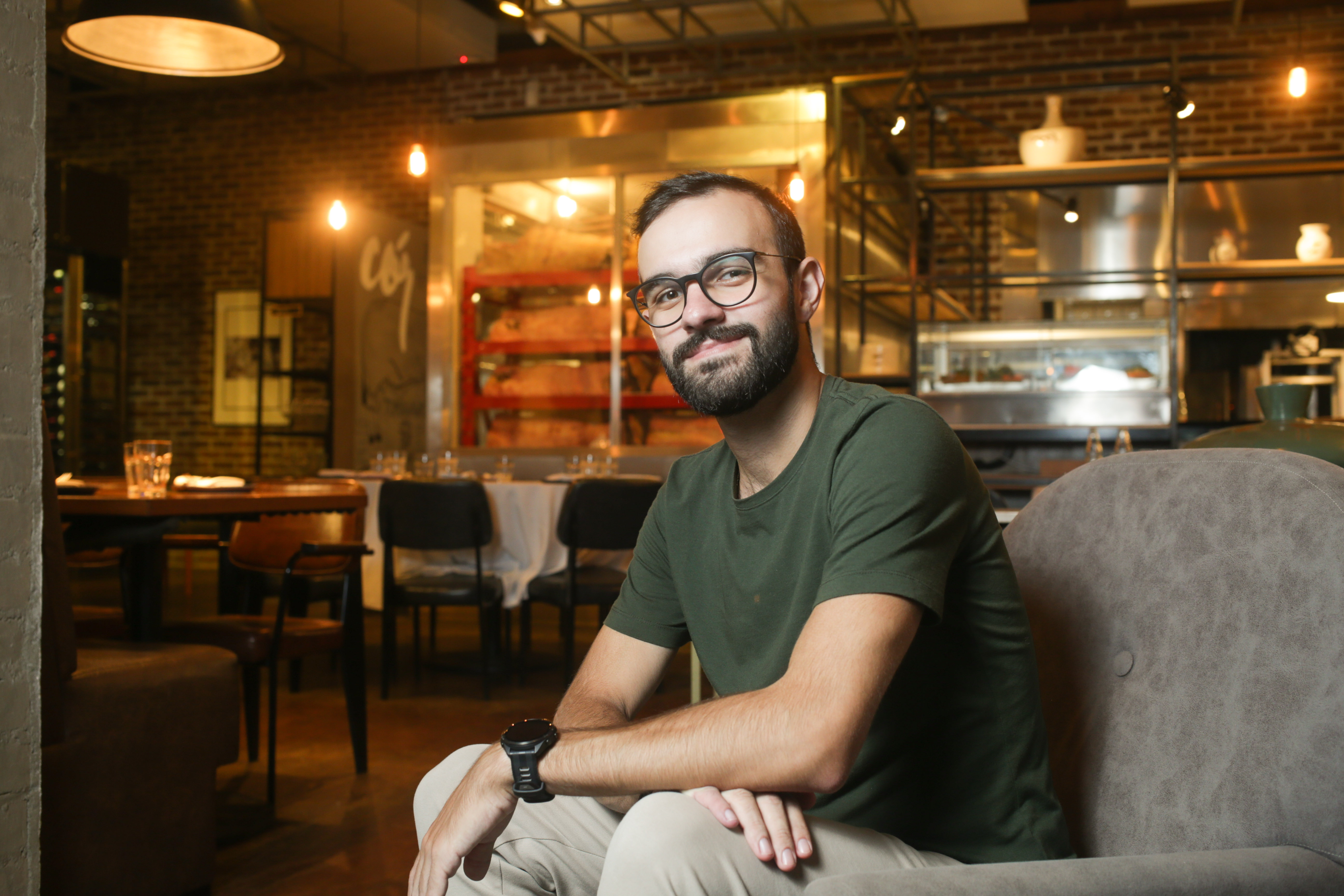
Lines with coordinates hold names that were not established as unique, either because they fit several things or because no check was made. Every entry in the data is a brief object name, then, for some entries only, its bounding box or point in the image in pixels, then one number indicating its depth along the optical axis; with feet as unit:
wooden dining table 8.23
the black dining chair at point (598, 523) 14.20
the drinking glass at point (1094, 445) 10.66
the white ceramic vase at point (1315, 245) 19.79
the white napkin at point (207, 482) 9.92
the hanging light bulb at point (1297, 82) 18.12
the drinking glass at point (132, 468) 9.41
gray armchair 2.86
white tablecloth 15.30
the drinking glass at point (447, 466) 17.40
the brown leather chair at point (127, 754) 6.10
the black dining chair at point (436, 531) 14.47
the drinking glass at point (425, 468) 18.62
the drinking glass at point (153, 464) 9.36
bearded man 3.22
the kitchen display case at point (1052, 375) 19.39
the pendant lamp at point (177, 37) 10.78
